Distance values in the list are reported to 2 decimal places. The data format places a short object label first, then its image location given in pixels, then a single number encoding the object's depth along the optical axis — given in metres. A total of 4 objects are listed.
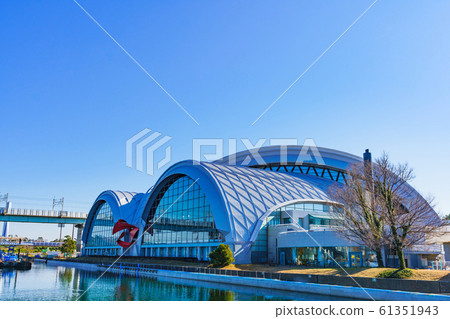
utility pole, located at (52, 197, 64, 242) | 102.94
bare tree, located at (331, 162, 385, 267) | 29.38
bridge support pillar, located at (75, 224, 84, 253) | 91.81
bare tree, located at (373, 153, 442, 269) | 27.75
